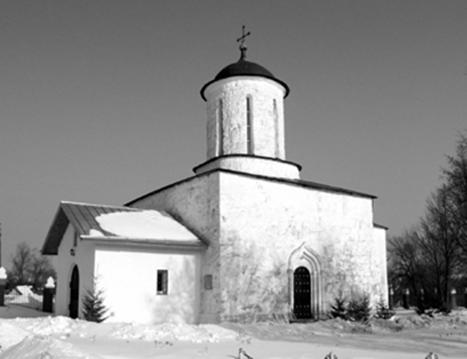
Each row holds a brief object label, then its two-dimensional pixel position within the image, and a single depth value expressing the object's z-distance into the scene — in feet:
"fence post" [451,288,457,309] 119.22
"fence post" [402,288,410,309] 121.59
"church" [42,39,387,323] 53.93
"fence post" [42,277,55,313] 79.40
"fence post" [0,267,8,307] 90.71
